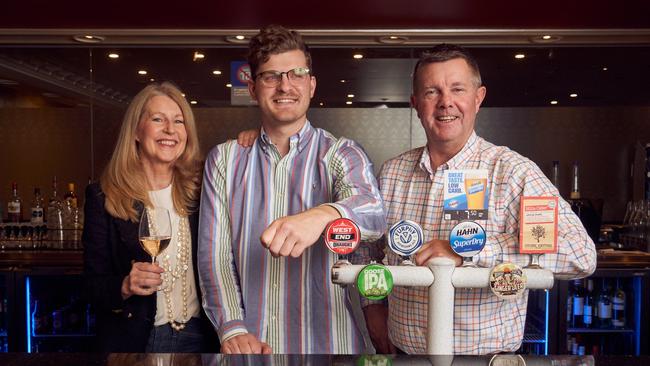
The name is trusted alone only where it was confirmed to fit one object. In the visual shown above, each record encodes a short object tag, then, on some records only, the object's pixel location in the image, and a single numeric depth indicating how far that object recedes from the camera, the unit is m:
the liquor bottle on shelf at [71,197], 3.81
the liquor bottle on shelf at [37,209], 3.79
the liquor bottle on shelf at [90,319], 3.58
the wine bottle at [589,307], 3.61
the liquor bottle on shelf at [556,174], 4.06
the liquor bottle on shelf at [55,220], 3.61
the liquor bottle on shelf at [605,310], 3.58
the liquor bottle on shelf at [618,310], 3.56
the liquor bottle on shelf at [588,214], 3.68
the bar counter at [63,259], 3.30
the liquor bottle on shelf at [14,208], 3.93
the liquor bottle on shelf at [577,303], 3.62
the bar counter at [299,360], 1.05
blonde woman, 1.78
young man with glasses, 1.60
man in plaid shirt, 1.63
